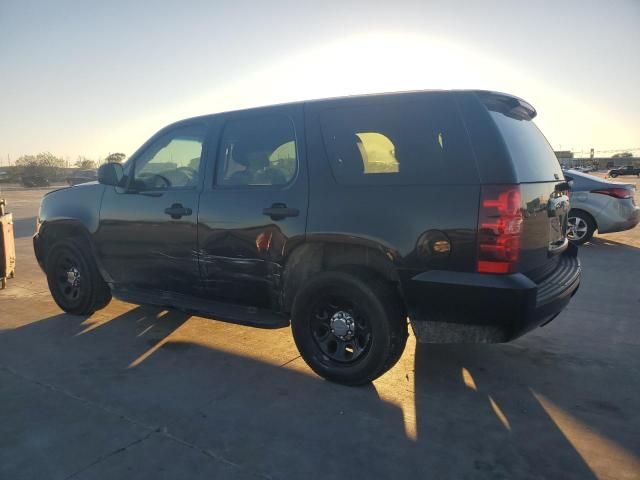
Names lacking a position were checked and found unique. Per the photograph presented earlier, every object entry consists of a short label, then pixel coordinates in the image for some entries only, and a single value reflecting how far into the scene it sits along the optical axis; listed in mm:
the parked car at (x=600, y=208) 8328
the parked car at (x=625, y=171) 56078
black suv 2816
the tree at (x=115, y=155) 24083
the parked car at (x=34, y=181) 46378
